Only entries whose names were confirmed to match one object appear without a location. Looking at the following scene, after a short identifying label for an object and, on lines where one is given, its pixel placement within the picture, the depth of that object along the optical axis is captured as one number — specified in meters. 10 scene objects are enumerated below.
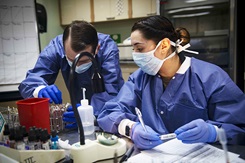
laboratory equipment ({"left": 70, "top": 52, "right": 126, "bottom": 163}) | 0.79
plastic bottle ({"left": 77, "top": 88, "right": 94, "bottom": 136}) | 1.04
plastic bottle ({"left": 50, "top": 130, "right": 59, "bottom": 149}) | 0.84
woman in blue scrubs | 0.98
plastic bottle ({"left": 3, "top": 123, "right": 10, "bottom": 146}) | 0.84
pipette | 0.60
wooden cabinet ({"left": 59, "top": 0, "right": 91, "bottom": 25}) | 3.80
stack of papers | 0.81
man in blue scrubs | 1.36
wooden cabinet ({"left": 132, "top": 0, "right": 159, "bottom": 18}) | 3.08
